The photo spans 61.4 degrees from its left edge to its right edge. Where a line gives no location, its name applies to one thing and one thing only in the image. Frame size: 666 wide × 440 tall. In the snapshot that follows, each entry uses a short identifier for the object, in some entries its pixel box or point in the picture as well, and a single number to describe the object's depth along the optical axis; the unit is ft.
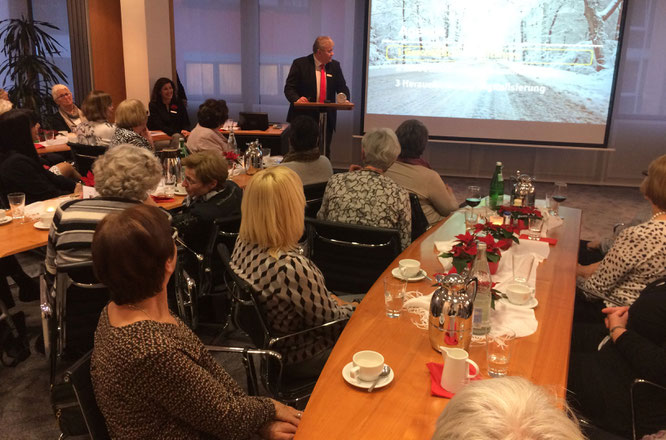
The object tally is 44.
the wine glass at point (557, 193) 11.26
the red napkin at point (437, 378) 5.04
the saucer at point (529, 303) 7.01
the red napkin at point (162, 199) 12.50
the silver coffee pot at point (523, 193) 11.35
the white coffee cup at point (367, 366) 5.19
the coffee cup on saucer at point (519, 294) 7.02
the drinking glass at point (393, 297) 6.69
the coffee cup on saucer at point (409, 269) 7.73
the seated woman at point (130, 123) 14.34
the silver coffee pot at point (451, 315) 5.67
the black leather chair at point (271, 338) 6.81
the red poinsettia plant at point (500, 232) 8.80
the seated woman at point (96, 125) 16.08
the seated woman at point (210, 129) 16.11
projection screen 24.54
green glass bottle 11.79
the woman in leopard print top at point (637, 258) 7.77
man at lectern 21.08
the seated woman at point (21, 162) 13.05
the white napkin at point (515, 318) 6.38
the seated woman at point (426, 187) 12.02
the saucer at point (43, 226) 10.33
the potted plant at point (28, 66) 24.36
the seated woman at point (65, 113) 20.85
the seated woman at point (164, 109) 23.63
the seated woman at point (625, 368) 6.32
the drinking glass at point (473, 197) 10.46
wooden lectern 18.56
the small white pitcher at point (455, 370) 4.98
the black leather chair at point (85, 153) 15.17
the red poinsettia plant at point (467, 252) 7.33
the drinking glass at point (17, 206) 10.78
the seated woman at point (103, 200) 8.28
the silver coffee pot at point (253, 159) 15.28
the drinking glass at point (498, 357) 5.42
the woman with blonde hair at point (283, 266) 6.80
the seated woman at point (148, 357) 4.60
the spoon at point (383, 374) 5.10
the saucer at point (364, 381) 5.13
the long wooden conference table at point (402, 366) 4.65
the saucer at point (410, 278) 7.67
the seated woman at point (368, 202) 10.11
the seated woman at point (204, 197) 10.62
